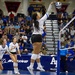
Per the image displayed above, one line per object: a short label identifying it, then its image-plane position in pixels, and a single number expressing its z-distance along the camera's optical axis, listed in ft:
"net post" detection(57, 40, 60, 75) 27.46
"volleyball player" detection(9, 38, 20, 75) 39.55
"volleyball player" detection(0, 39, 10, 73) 40.86
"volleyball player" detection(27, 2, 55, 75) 28.63
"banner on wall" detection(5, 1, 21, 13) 79.92
